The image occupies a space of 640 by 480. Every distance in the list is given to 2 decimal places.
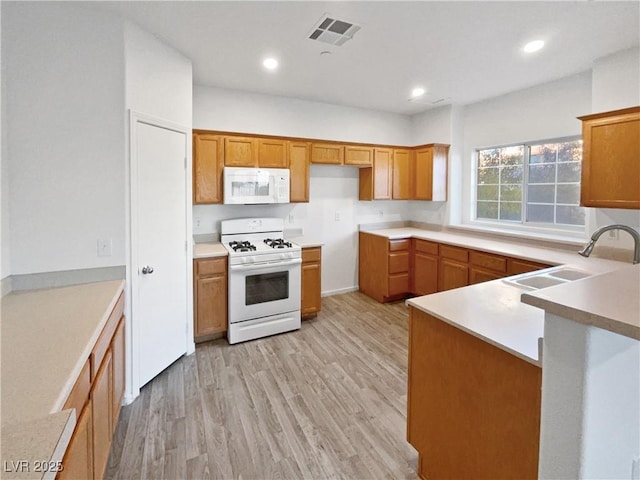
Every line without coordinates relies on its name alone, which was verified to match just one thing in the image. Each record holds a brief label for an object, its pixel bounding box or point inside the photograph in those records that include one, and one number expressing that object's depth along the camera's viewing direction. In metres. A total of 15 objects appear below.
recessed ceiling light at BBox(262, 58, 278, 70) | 3.04
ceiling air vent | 2.38
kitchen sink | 2.22
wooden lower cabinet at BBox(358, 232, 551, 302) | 3.73
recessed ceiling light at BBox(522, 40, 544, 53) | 2.69
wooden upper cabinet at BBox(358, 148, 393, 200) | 4.75
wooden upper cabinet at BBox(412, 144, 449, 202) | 4.64
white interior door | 2.42
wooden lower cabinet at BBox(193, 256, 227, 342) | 3.21
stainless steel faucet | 1.75
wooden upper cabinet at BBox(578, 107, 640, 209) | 2.56
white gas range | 3.31
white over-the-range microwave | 3.62
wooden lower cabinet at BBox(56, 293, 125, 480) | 1.15
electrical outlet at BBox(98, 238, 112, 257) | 2.22
